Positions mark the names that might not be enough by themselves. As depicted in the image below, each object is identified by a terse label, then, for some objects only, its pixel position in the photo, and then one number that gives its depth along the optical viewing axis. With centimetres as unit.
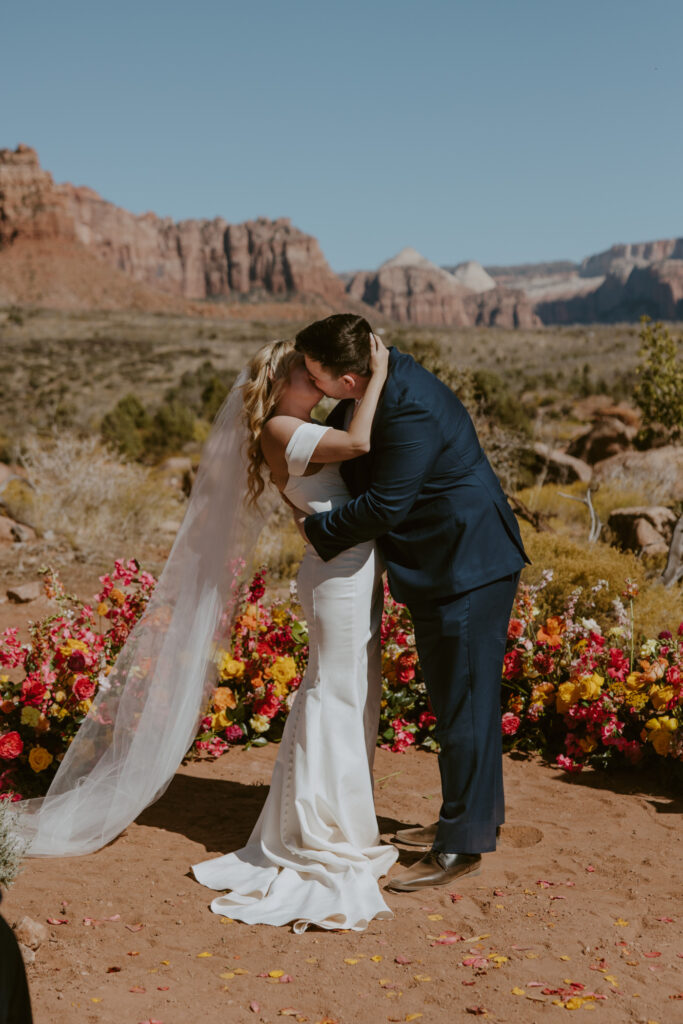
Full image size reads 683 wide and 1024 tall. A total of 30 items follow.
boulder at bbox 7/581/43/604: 763
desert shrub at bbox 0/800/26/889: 335
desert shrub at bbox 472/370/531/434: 1545
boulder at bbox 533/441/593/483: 1217
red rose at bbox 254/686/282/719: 516
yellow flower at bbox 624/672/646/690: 476
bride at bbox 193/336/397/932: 354
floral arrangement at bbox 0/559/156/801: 450
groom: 340
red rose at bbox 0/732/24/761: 435
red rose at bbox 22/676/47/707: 454
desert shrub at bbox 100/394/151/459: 1653
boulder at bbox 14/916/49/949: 299
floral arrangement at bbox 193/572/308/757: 512
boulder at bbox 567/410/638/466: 1347
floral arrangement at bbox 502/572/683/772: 469
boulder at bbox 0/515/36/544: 973
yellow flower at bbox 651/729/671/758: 454
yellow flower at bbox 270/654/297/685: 517
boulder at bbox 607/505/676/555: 853
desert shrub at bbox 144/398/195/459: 1691
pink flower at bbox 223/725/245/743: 512
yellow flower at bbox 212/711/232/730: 509
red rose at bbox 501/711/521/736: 507
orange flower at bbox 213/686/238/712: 498
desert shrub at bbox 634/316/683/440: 915
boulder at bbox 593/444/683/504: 1070
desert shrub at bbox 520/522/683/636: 634
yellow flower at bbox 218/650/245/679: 512
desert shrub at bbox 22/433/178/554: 1009
